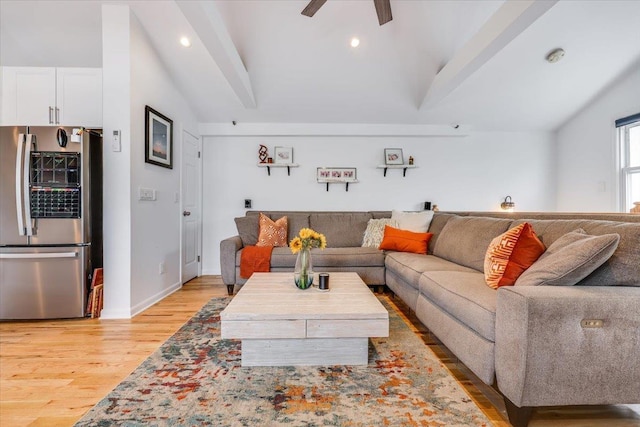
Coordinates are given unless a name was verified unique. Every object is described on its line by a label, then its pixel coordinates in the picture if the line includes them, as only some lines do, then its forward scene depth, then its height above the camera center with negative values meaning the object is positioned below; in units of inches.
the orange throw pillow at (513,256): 67.1 -10.3
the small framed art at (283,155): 171.2 +32.9
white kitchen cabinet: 117.9 +47.2
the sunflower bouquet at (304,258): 82.2 -13.0
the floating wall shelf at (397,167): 169.9 +25.8
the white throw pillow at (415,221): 138.3 -4.5
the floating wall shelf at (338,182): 171.5 +17.3
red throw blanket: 125.8 -21.4
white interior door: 150.9 +3.2
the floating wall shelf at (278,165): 167.5 +26.4
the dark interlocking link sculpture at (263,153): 170.1 +33.8
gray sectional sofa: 47.9 -21.1
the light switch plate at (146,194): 110.9 +7.1
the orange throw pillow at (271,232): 140.8 -9.8
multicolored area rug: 52.6 -36.7
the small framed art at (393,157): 172.7 +31.8
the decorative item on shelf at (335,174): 172.2 +21.9
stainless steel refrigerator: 96.8 -2.9
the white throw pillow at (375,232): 143.6 -10.0
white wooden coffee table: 65.1 -25.0
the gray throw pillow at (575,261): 52.7 -9.2
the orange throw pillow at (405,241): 128.8 -13.1
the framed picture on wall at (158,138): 114.8 +30.7
